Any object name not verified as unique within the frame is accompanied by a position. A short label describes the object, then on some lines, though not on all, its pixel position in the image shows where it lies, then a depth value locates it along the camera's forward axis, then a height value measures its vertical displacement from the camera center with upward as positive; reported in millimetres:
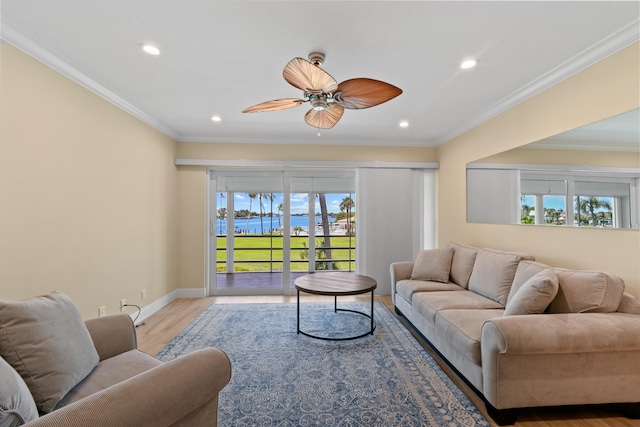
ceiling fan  1752 +894
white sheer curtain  4508 -73
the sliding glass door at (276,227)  4547 -155
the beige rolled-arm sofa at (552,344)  1641 -782
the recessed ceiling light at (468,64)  2205 +1221
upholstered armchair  903 -620
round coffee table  2760 -710
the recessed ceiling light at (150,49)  2027 +1232
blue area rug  1769 -1230
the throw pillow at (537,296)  1883 -528
